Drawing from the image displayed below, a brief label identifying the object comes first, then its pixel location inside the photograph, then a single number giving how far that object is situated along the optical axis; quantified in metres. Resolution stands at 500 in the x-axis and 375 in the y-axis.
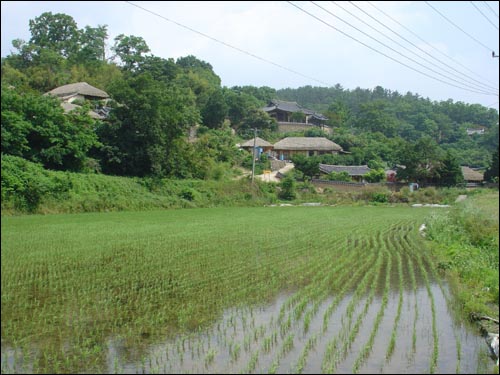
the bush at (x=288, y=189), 36.53
